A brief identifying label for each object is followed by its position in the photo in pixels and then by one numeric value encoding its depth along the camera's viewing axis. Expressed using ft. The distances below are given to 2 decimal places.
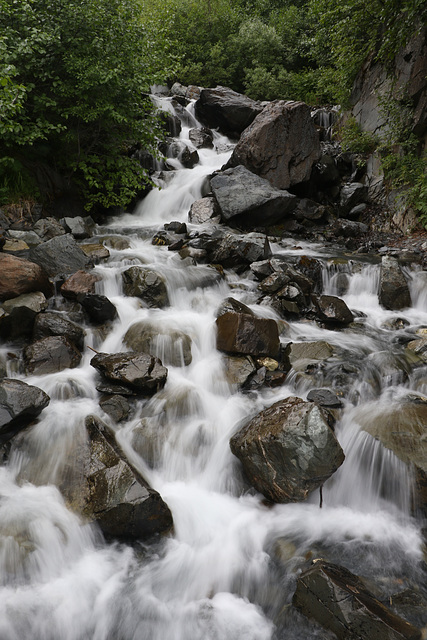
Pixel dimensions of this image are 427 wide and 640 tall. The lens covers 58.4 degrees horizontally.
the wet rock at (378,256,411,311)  24.67
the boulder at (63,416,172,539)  10.97
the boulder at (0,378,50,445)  12.85
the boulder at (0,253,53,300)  19.10
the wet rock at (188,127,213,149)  53.61
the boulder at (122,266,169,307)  22.54
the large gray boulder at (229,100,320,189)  40.11
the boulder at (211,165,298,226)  35.37
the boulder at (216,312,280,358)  18.08
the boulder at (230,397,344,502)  11.54
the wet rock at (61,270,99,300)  20.86
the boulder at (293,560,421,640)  7.89
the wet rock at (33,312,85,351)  17.67
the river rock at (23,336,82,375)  16.39
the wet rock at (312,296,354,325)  22.26
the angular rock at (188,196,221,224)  37.53
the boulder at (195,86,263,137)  57.93
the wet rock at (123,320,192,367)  18.45
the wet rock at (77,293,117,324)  19.71
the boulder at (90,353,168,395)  15.53
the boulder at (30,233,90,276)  22.93
